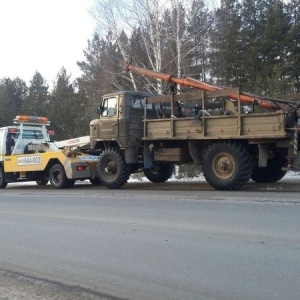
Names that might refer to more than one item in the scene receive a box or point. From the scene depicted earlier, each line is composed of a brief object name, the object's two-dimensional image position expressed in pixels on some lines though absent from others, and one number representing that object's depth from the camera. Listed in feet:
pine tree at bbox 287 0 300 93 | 98.51
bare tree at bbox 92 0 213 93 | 92.43
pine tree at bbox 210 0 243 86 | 102.37
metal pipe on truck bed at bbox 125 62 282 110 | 47.67
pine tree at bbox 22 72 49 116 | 175.52
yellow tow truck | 61.41
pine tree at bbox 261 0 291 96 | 102.22
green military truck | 45.39
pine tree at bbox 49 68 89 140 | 141.79
